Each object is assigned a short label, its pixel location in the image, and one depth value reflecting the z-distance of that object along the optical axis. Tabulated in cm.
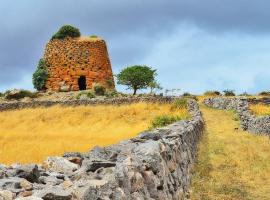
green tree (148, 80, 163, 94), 6028
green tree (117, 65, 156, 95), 6075
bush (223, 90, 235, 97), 6086
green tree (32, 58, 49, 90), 5547
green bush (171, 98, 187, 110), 3835
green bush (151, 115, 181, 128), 2601
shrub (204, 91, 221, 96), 6153
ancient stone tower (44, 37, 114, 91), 5488
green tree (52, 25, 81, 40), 5703
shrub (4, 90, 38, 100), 5197
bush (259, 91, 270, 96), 5989
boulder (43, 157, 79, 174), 674
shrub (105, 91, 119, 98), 5003
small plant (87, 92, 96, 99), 4813
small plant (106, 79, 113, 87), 5530
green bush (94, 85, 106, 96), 5053
